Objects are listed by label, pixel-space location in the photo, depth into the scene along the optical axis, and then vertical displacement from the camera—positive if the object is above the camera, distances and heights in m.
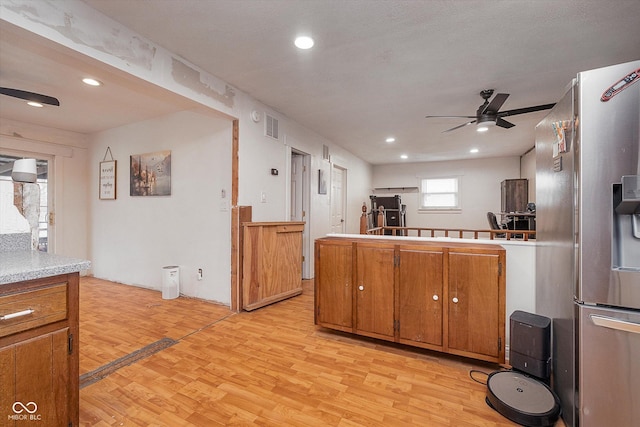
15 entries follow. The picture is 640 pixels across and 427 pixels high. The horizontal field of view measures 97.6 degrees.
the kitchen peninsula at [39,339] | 1.06 -0.51
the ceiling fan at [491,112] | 3.03 +1.16
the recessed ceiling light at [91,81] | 2.84 +1.37
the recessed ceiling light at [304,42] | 2.21 +1.39
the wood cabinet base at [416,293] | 2.03 -0.63
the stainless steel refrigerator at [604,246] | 1.23 -0.15
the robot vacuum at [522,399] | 1.50 -1.06
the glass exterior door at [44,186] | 4.19 +0.45
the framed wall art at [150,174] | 3.89 +0.57
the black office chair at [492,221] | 4.66 -0.12
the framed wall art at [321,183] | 5.05 +0.58
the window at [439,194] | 7.80 +0.58
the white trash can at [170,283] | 3.60 -0.89
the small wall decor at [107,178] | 4.48 +0.58
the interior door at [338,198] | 5.82 +0.35
